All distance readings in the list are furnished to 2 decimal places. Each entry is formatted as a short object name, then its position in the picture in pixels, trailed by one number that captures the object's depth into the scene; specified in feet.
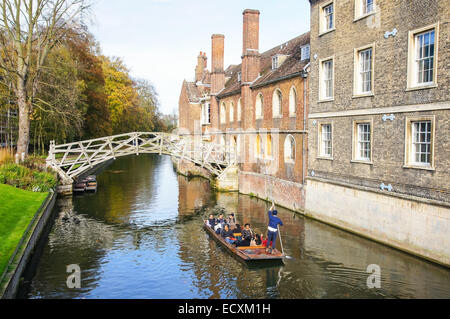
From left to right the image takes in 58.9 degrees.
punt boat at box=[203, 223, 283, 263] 40.24
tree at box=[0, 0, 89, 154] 75.56
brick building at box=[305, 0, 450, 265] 39.68
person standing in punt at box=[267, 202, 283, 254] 41.81
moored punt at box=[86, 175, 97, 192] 88.48
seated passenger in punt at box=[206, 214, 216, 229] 54.08
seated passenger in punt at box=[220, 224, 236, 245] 46.47
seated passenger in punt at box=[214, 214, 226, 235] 51.01
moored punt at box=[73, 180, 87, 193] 85.30
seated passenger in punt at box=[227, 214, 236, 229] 52.00
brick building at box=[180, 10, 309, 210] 67.56
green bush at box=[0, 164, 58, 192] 66.69
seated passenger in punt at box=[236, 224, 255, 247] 44.86
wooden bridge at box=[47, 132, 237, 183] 81.41
